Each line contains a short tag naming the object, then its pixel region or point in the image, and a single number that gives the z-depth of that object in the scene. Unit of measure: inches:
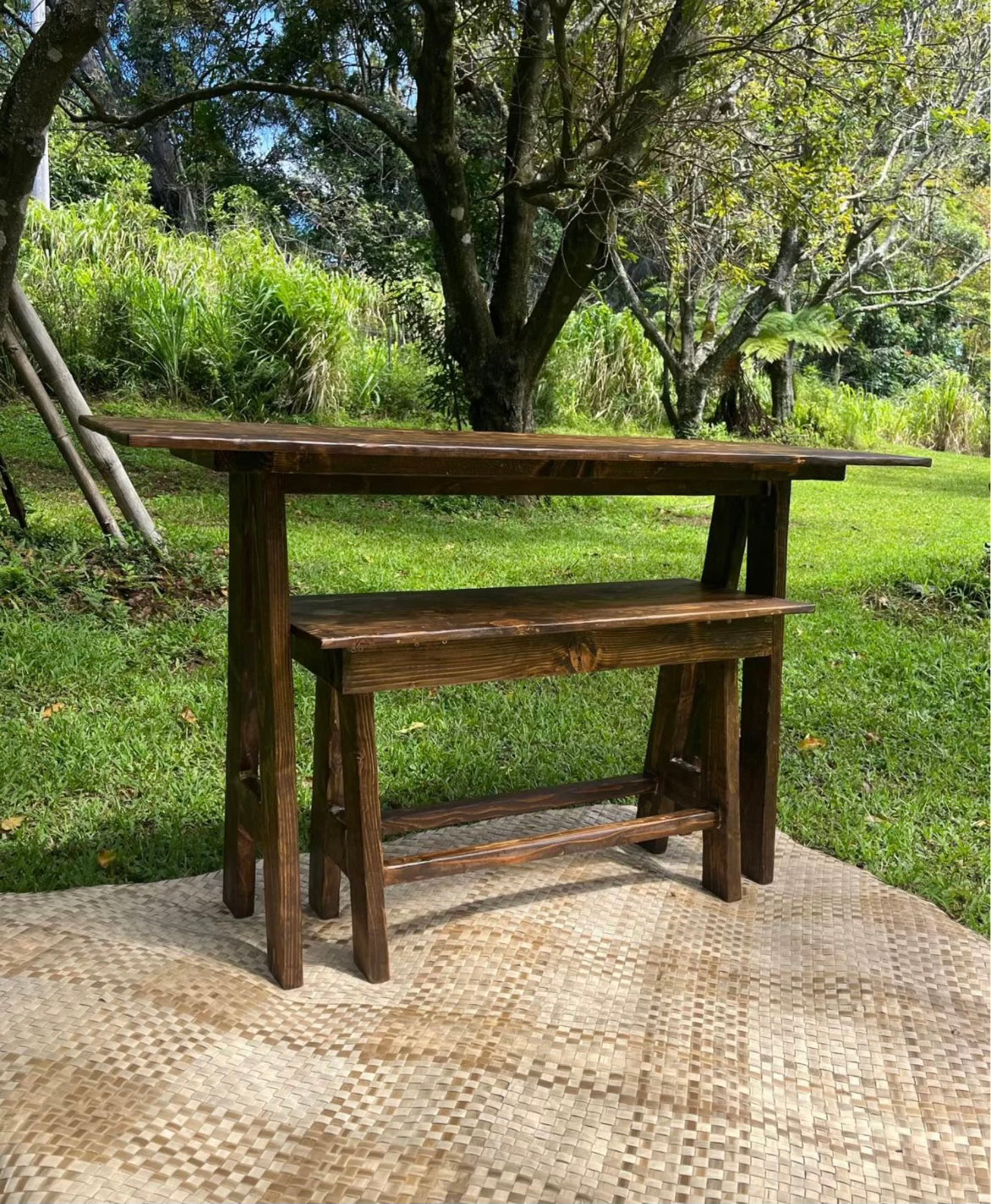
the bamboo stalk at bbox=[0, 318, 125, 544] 207.2
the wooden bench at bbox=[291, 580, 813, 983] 95.8
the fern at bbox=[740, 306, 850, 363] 597.9
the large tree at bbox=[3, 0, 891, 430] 281.0
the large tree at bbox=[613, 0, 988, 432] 324.5
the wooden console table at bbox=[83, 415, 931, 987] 87.4
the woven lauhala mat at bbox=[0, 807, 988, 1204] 72.4
